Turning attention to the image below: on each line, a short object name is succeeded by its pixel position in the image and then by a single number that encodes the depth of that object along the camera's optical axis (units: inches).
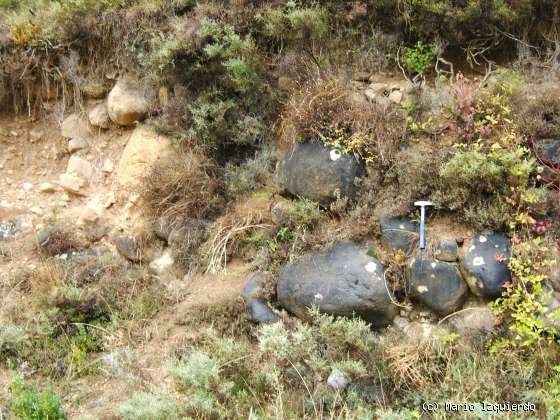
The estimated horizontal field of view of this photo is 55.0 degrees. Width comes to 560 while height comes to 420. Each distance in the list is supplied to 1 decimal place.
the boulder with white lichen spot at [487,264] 175.3
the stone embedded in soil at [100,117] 285.6
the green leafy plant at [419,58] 236.8
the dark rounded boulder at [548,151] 189.0
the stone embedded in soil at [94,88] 289.0
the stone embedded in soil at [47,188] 277.9
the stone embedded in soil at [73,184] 273.4
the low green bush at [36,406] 170.9
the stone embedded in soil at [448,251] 185.2
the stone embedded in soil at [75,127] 289.9
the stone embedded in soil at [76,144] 286.0
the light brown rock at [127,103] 272.4
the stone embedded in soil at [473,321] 175.2
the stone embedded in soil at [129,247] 244.2
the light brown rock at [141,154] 258.1
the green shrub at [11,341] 207.3
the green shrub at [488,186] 179.5
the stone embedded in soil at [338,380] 171.8
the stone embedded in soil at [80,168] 279.1
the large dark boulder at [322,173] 209.2
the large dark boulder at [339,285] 185.9
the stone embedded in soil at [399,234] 192.4
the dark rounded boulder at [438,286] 181.0
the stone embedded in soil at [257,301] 200.7
